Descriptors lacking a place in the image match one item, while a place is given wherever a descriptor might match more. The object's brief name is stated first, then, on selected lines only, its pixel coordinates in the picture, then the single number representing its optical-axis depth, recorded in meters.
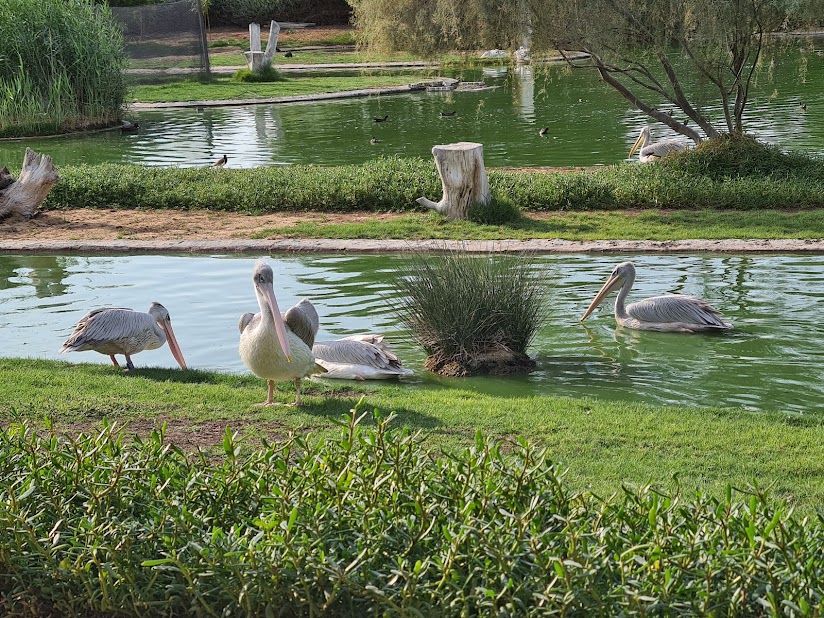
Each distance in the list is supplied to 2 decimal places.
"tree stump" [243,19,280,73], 41.25
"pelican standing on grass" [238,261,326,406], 7.00
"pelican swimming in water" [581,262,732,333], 9.62
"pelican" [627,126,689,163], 19.00
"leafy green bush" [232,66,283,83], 41.12
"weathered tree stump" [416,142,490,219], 14.25
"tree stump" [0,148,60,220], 15.82
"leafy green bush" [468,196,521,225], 14.42
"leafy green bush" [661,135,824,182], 16.38
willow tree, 16.64
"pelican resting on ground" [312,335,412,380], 8.56
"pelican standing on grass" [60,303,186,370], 8.57
